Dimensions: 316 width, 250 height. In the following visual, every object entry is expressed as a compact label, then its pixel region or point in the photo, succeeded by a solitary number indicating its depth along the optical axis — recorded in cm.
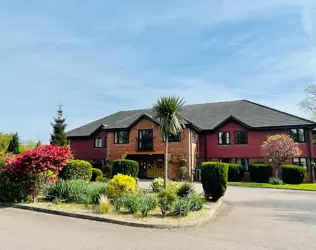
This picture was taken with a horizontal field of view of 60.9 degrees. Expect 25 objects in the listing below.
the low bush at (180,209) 880
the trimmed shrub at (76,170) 1892
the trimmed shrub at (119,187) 1087
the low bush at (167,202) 888
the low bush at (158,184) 1454
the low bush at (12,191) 1075
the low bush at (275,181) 2285
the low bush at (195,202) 965
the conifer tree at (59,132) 3503
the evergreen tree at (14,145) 3753
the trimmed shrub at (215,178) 1162
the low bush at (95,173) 2396
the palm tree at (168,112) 1519
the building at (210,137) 2708
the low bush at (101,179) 2109
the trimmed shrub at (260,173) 2500
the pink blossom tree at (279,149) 2339
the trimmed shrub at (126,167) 2147
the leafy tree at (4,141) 3628
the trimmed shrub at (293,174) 2384
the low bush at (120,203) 941
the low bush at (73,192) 1069
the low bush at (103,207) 898
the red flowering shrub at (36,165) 1062
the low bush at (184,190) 1170
